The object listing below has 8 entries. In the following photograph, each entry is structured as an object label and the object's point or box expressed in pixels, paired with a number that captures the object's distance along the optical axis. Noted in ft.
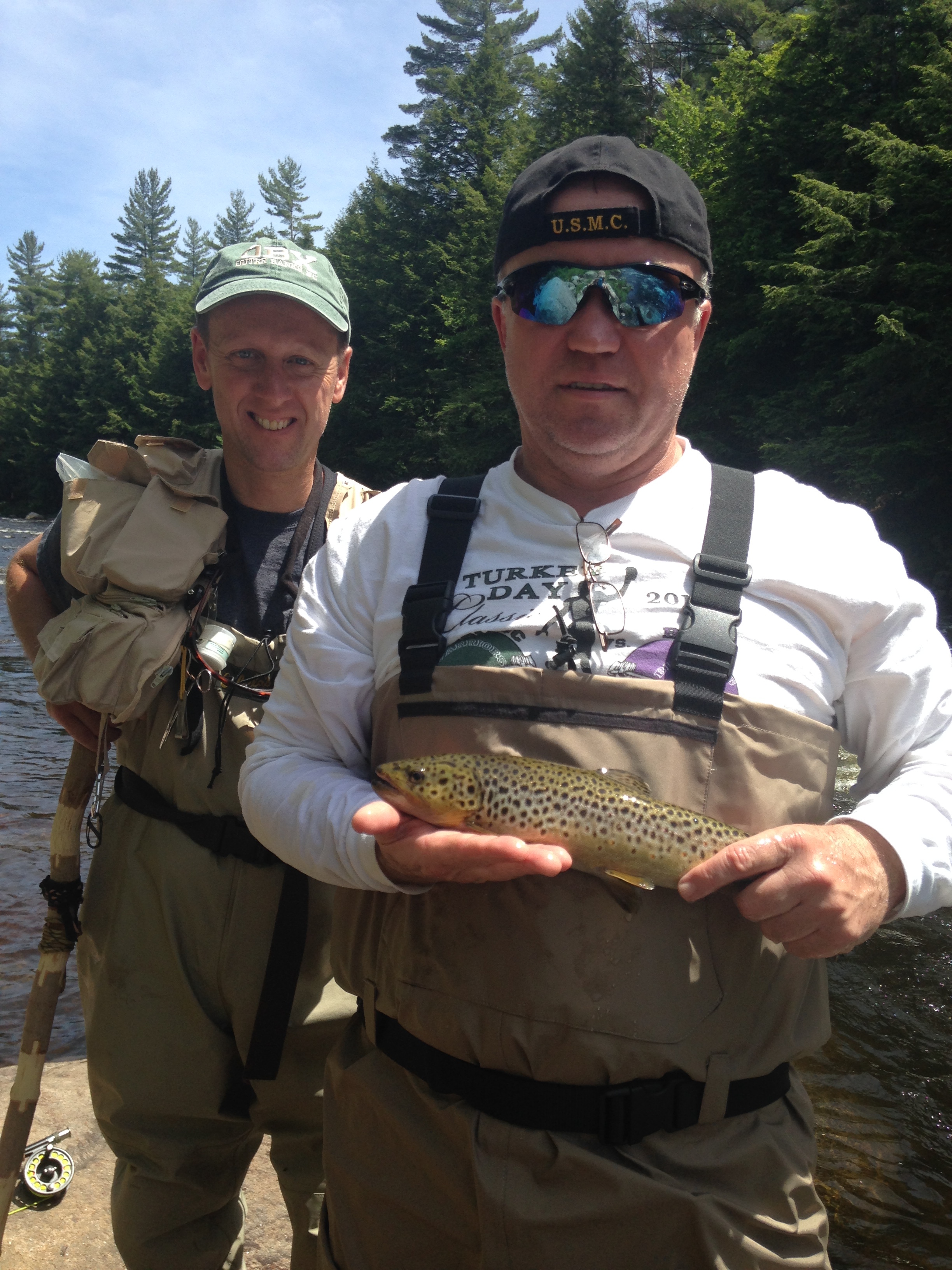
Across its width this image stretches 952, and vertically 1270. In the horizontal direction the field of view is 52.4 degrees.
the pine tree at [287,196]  274.36
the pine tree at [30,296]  312.71
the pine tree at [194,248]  303.07
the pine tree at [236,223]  290.97
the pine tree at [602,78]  135.03
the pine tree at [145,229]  292.40
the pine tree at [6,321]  323.16
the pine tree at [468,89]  177.88
